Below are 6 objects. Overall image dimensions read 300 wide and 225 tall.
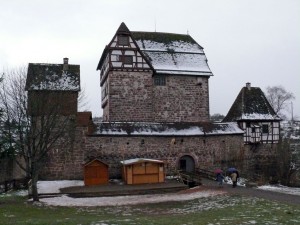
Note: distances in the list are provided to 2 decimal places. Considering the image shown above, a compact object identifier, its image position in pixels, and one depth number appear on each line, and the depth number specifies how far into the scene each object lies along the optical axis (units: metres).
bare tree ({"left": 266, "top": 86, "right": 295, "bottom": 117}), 54.94
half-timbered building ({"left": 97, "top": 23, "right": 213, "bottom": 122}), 36.72
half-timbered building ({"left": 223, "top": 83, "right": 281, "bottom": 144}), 36.91
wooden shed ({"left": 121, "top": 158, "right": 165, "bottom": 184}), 29.89
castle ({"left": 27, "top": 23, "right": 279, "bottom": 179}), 32.09
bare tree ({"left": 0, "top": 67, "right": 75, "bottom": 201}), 22.58
